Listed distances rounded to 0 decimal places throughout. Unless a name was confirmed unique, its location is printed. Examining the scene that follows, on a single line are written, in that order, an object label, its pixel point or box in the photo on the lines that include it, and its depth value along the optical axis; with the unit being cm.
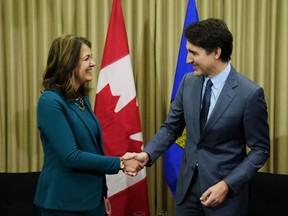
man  177
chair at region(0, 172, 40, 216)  267
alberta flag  297
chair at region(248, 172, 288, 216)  257
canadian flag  290
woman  177
